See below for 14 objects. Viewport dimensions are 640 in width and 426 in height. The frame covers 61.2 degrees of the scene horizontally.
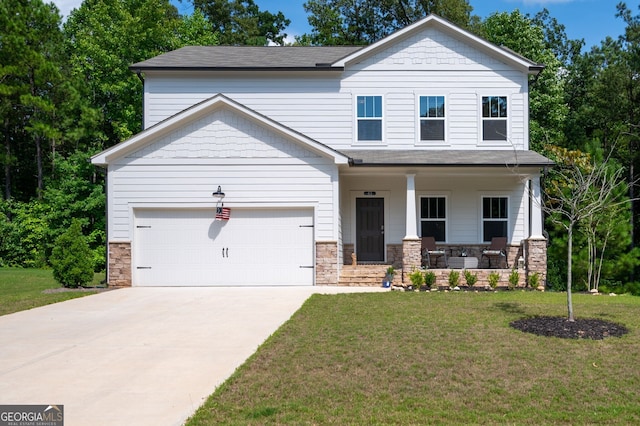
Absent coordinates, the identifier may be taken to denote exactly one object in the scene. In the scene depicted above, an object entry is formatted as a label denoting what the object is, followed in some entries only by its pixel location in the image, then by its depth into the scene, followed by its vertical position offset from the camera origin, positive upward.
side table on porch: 15.89 -0.91
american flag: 15.14 +0.53
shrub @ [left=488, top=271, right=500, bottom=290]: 14.52 -1.31
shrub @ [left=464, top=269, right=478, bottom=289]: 14.66 -1.28
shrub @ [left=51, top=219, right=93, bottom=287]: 14.62 -0.73
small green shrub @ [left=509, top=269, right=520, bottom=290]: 14.62 -1.29
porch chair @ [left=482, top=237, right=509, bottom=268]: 16.70 -0.55
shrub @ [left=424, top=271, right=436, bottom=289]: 14.53 -1.28
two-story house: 15.27 +1.94
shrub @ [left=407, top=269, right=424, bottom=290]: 14.46 -1.29
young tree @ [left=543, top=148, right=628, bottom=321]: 8.78 +0.77
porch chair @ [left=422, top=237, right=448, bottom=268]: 17.07 -0.56
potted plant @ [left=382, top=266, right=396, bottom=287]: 15.12 -1.29
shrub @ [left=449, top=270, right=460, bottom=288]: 14.57 -1.28
